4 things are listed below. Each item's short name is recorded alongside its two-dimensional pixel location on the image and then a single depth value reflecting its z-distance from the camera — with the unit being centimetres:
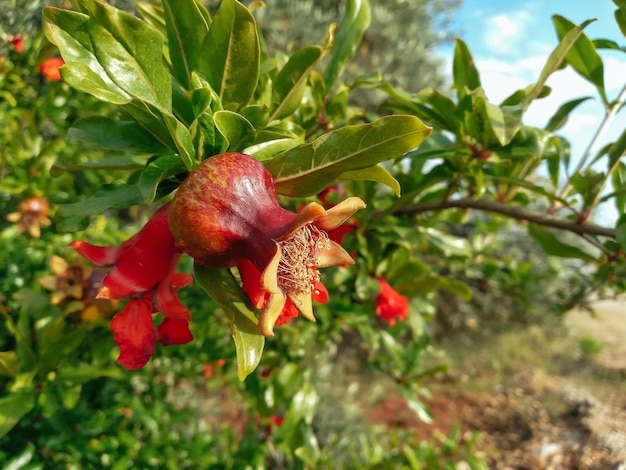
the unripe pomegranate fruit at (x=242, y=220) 12
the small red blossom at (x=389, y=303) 30
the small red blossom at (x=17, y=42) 36
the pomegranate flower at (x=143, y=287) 15
